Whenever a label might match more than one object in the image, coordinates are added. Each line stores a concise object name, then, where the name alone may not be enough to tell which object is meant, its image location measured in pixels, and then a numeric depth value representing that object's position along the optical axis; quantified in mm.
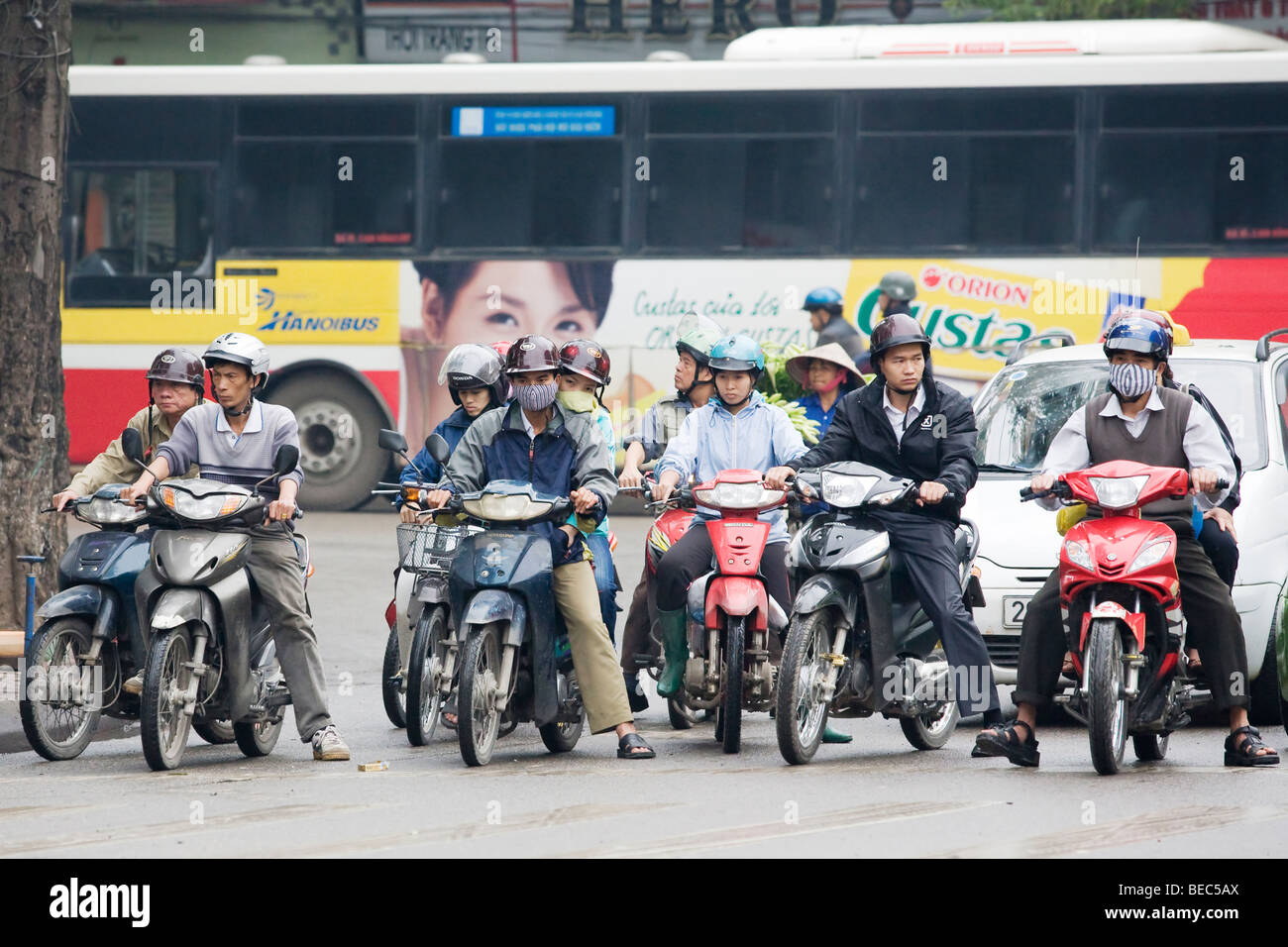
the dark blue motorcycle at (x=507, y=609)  15305
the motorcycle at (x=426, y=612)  16125
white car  17734
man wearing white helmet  15977
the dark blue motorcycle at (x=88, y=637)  15516
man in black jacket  15680
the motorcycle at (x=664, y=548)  17344
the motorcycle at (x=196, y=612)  15047
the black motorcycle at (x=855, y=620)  15305
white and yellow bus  32469
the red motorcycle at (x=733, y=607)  15781
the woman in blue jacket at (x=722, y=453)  16703
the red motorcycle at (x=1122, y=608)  14500
